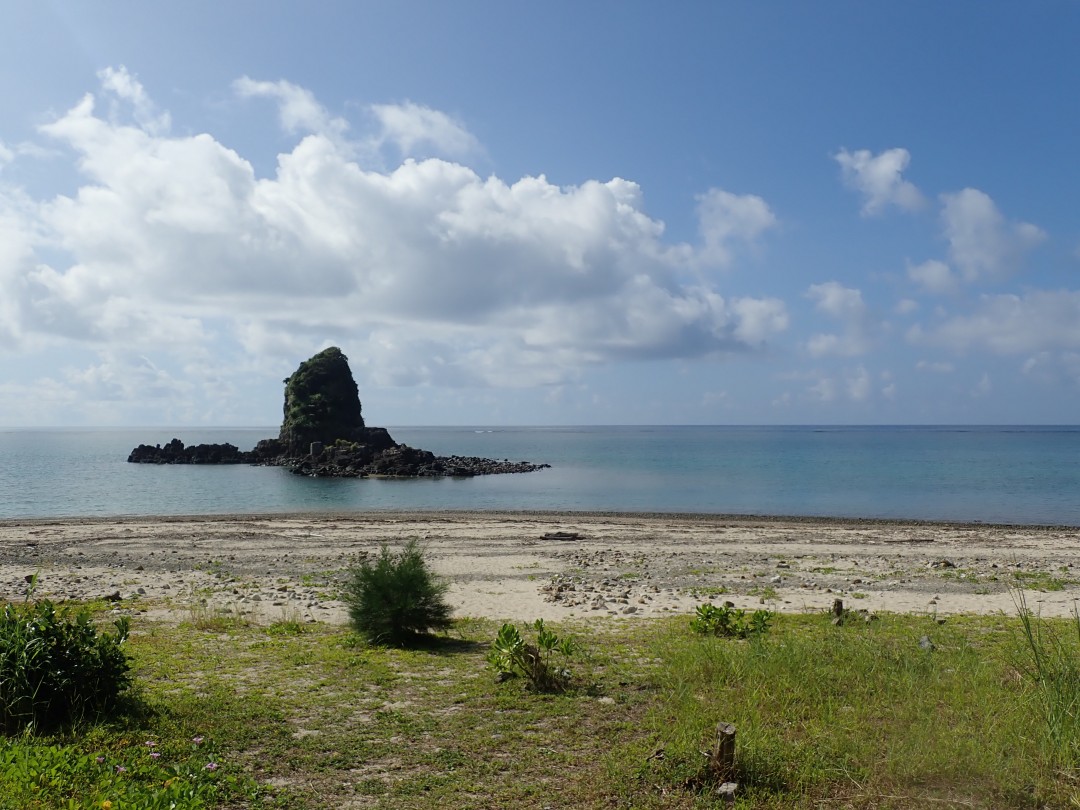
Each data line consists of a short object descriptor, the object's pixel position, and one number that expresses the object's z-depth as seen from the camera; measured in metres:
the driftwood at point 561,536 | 33.31
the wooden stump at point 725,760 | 6.15
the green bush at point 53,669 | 7.11
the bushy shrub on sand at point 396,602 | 12.09
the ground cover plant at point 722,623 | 11.73
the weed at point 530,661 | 9.02
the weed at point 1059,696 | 6.02
